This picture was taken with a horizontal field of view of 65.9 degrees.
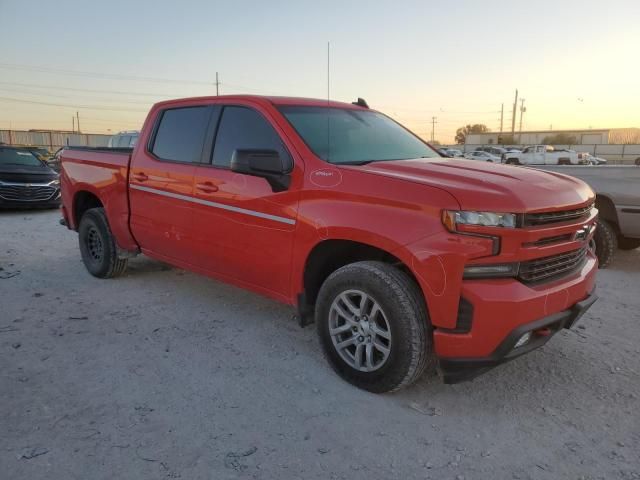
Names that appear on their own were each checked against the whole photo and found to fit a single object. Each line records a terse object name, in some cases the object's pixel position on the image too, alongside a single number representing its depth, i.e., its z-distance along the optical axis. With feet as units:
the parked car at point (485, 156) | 122.44
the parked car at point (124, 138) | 47.62
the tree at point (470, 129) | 318.65
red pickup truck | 8.70
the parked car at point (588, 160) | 116.98
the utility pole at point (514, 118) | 229.76
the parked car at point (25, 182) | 35.78
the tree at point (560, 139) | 217.56
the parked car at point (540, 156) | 114.05
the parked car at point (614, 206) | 19.22
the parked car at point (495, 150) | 132.94
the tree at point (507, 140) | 222.48
